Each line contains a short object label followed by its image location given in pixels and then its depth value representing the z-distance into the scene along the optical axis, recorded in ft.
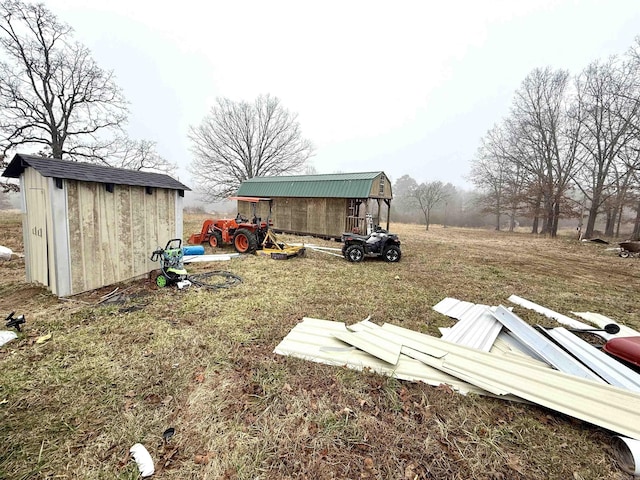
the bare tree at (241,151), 82.12
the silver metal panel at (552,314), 13.26
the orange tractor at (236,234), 28.55
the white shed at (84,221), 14.35
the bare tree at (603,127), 49.57
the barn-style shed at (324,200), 42.27
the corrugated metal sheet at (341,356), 8.89
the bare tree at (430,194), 81.61
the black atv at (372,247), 27.32
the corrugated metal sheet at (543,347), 8.82
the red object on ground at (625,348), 9.23
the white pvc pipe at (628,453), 5.83
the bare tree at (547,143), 63.98
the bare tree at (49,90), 39.04
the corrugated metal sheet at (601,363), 8.25
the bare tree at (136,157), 49.38
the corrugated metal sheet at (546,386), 6.93
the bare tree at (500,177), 75.66
